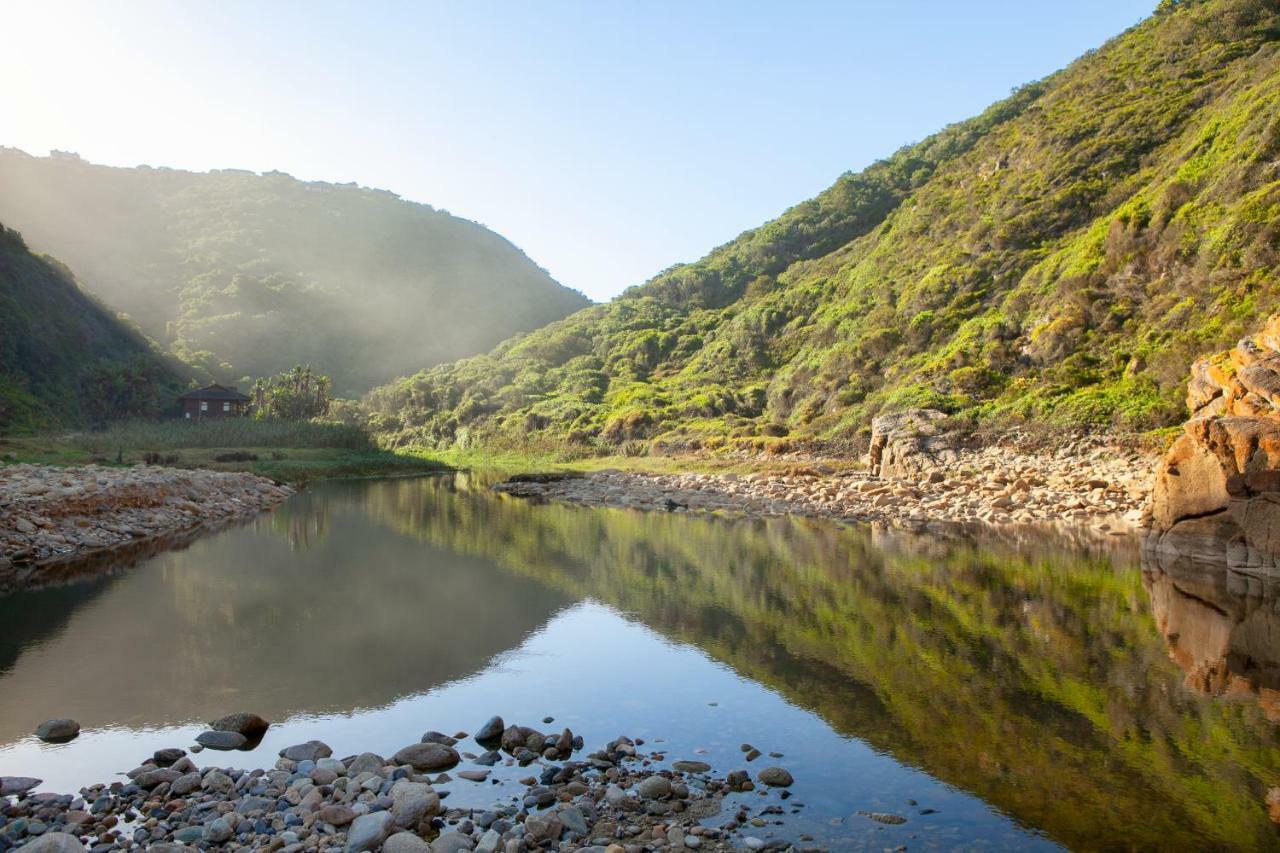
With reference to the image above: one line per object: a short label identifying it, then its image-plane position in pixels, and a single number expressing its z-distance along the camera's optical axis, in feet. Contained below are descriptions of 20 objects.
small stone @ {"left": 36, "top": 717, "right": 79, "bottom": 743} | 28.66
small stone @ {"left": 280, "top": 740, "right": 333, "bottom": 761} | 26.73
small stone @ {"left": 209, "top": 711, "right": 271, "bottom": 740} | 29.27
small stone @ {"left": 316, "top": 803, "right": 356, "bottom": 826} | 21.95
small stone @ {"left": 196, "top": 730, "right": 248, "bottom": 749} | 28.32
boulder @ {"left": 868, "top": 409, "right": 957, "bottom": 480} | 117.50
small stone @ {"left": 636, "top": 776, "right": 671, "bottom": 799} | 24.14
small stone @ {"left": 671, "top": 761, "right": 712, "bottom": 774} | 26.48
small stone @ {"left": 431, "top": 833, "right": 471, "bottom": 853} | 20.25
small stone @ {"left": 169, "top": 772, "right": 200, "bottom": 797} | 23.80
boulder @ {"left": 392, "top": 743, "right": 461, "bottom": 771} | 26.48
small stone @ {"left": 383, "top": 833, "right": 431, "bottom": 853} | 19.89
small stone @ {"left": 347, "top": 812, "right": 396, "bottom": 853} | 20.47
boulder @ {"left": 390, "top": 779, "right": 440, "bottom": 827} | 21.95
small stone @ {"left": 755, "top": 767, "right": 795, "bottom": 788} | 25.55
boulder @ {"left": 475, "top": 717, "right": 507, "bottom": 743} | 29.45
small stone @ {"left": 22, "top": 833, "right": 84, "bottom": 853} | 19.38
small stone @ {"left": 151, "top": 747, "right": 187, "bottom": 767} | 26.35
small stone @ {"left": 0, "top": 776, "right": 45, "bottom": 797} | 23.72
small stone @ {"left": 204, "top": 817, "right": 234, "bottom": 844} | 20.80
